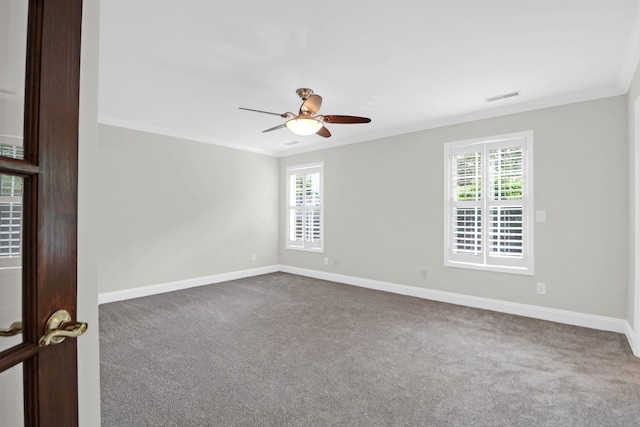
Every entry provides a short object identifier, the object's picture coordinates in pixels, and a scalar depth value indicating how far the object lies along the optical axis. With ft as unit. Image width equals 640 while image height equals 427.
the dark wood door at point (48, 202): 2.41
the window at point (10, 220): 2.28
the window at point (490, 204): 13.00
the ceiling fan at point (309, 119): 10.44
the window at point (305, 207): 20.42
